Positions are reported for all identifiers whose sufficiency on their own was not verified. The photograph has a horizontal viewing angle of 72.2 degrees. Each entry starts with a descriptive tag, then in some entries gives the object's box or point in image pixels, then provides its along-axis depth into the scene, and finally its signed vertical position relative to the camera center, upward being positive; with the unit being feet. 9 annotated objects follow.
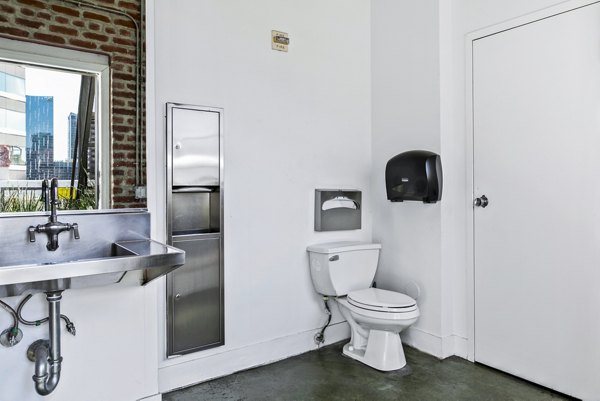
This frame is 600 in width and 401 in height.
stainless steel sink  4.65 -0.75
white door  7.43 -0.04
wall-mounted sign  9.16 +3.59
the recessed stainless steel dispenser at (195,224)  7.82 -0.46
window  6.02 +1.18
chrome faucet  5.96 -0.37
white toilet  8.54 -2.17
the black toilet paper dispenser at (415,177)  8.86 +0.50
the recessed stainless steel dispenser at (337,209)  9.91 -0.24
